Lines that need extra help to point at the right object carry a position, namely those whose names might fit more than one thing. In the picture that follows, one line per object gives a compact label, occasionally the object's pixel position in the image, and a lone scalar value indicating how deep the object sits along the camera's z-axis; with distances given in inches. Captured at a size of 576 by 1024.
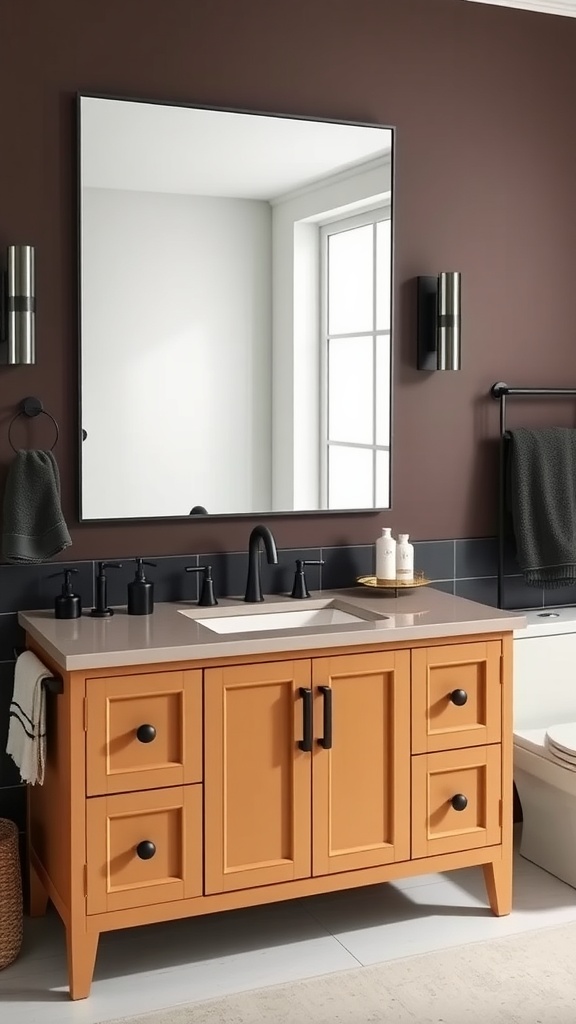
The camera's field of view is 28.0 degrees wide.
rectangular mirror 115.3
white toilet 119.8
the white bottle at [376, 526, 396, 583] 123.0
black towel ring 112.8
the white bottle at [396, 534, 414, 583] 123.2
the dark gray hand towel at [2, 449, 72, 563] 110.0
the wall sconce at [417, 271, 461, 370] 127.3
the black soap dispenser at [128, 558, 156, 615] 110.9
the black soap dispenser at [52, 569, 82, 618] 108.7
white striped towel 100.5
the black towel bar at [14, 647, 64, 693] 98.8
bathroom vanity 96.8
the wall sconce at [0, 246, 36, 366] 108.5
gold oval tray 120.8
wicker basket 102.9
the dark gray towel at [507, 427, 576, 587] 132.5
